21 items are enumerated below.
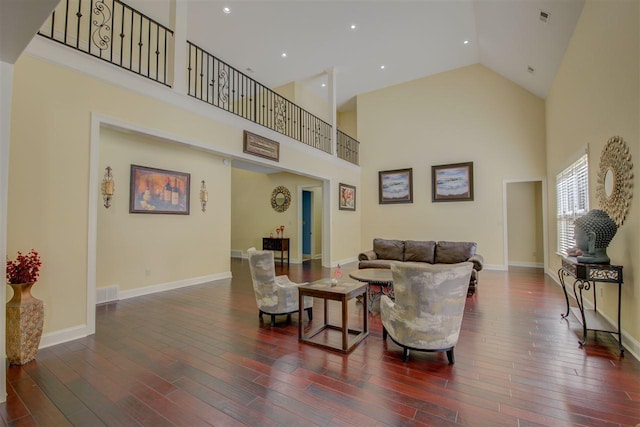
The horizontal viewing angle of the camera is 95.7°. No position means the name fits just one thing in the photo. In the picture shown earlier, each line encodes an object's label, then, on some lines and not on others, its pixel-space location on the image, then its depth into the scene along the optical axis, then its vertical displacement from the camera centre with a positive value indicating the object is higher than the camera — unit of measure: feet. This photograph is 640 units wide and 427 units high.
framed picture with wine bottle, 15.84 +1.80
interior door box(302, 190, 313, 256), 32.30 -0.12
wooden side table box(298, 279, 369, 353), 9.03 -3.14
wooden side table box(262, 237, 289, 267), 27.73 -2.12
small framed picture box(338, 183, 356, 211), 26.82 +2.40
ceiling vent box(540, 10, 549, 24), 14.48 +10.47
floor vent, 14.14 -3.60
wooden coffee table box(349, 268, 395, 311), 12.97 -2.56
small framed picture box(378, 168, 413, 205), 27.86 +3.54
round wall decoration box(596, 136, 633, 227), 9.18 +1.48
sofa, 18.21 -2.05
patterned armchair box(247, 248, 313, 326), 11.19 -2.65
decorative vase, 8.03 -2.89
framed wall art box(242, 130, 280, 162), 16.72 +4.61
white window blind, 13.82 +1.38
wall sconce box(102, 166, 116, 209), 14.55 +1.76
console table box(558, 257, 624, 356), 8.96 -1.76
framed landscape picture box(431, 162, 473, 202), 25.40 +3.57
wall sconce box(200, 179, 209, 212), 19.13 +1.73
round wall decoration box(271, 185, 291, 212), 28.76 +2.36
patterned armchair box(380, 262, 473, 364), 7.70 -2.25
